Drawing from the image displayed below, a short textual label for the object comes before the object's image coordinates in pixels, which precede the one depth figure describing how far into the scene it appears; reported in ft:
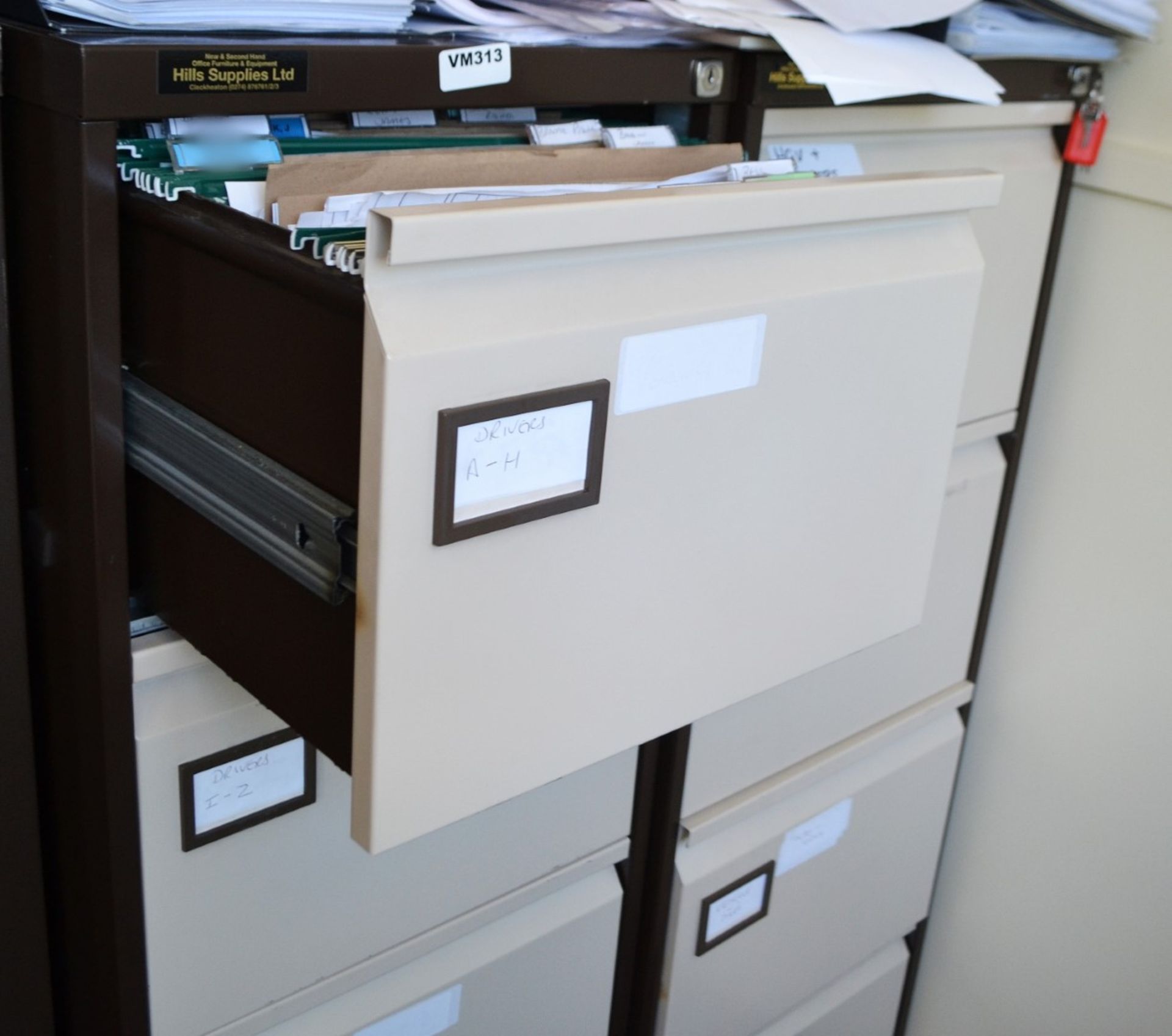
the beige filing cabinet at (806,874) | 3.81
